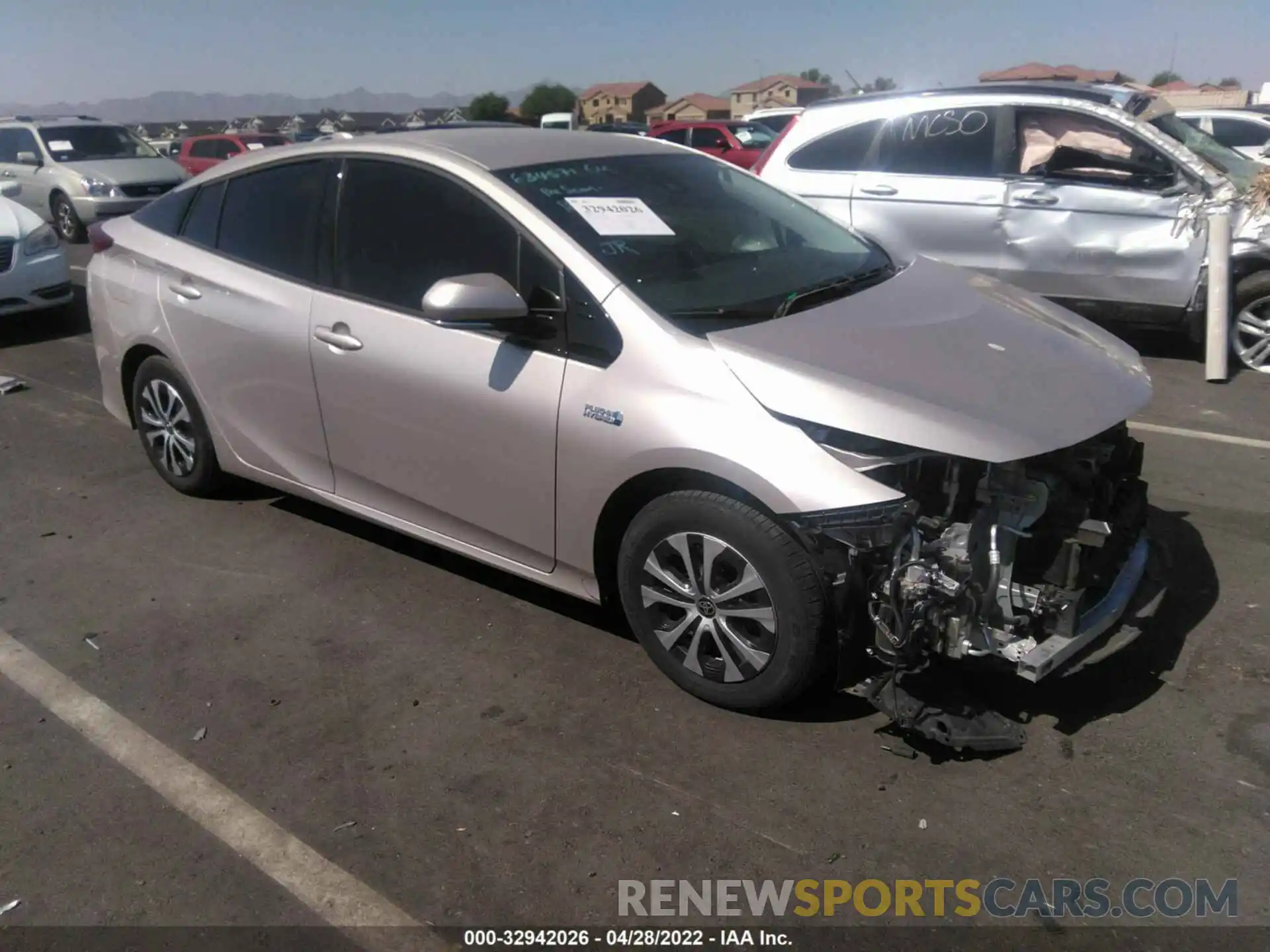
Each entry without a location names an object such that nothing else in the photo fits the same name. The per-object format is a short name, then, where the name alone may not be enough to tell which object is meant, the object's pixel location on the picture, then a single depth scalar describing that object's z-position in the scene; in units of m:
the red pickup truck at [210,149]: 22.83
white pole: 6.61
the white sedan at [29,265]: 8.76
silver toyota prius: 2.94
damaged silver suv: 6.88
